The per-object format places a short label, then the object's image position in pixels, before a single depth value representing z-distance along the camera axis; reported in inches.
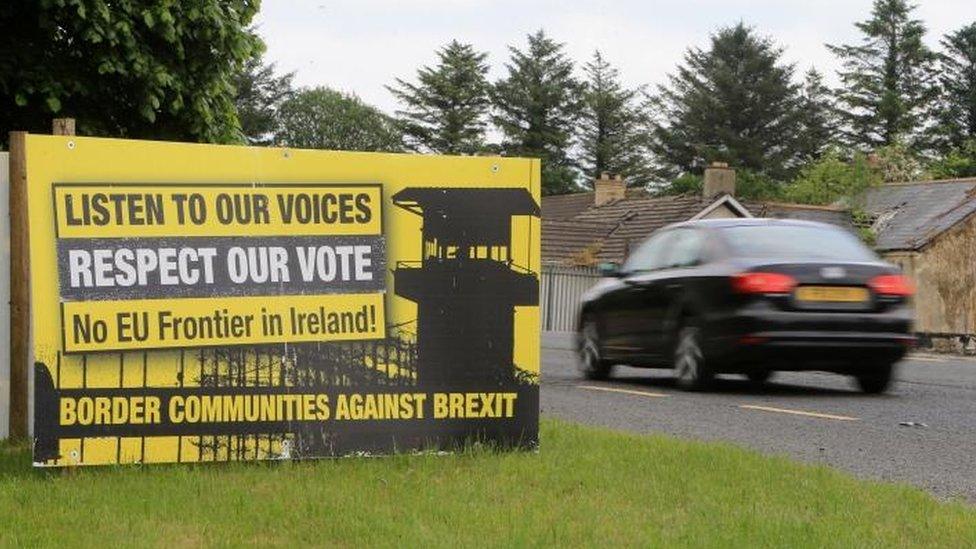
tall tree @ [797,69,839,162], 3164.4
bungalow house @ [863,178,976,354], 1850.4
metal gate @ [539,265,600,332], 1846.7
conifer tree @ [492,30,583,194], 3248.0
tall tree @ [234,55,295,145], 2952.8
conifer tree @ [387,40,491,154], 3107.8
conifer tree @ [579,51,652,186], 3272.6
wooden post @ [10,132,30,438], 296.2
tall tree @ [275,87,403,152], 3759.8
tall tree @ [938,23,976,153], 3174.2
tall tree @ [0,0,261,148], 544.7
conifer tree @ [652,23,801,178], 3144.7
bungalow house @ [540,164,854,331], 1875.0
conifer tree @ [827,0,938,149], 3164.4
